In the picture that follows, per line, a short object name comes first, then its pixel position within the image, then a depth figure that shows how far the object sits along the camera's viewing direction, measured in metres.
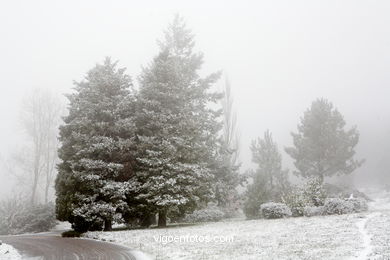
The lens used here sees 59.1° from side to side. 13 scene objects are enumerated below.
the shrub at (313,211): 24.64
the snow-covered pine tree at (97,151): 21.89
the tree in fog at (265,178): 29.73
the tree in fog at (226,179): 28.34
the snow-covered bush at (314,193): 26.81
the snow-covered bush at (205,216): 30.61
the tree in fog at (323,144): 42.16
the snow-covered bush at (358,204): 25.30
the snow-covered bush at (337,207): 24.36
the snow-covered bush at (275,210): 24.84
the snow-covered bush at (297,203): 25.97
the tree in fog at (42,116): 42.47
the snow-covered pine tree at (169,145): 22.33
